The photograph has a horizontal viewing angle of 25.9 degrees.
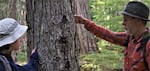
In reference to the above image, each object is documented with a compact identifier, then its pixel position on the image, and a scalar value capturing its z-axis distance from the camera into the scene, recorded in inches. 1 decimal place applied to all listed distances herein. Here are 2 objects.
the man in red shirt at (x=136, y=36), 129.2
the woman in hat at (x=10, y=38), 122.6
